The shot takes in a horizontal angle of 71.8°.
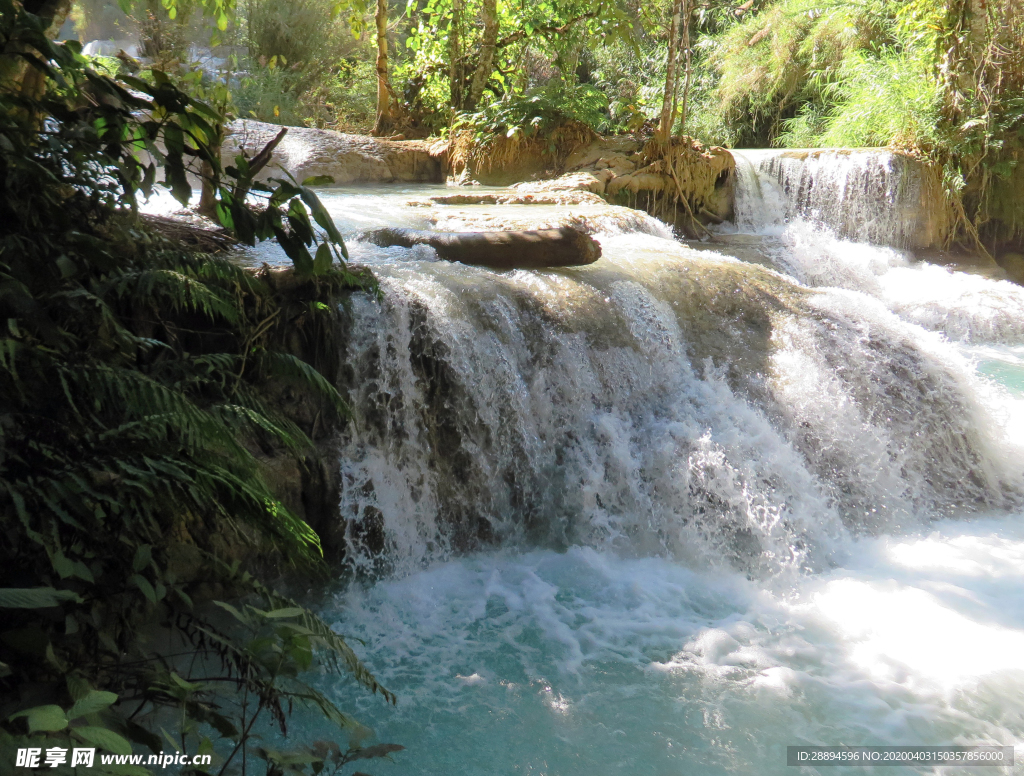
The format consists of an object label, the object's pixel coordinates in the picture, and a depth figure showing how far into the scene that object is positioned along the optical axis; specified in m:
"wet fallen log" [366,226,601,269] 5.38
